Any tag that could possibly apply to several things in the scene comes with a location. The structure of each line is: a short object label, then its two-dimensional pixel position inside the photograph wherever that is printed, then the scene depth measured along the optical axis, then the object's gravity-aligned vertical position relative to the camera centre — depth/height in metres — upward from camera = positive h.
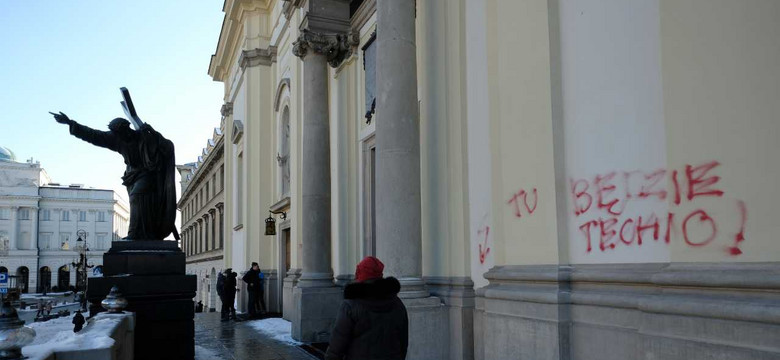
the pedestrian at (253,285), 18.56 -1.11
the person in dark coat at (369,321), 4.30 -0.52
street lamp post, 36.13 -0.23
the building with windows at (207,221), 37.06 +1.85
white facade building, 96.50 +4.38
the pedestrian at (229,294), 19.03 -1.42
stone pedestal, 8.84 -0.61
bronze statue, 9.59 +1.13
